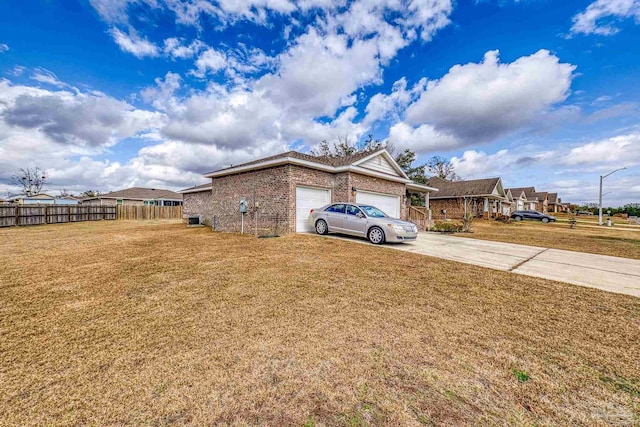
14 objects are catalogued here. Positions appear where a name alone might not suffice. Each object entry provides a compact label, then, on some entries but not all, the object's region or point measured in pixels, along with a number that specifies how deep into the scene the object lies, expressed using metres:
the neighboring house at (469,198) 27.92
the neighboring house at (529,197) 45.08
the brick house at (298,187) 10.62
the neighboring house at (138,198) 35.47
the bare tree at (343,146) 32.00
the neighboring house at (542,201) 49.03
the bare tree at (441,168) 43.50
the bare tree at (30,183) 37.75
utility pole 24.27
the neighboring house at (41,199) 35.06
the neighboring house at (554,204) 55.80
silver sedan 8.41
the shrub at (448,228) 14.23
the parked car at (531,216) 27.62
